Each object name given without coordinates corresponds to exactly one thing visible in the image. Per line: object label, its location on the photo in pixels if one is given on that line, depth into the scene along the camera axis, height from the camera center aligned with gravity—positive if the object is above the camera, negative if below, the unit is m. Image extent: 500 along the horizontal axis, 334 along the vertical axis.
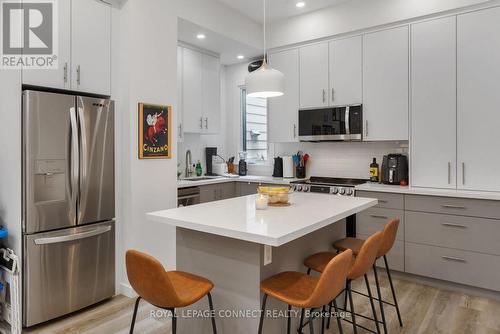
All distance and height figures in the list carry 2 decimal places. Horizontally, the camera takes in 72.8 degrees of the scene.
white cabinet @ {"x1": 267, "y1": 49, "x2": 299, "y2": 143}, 4.47 +0.80
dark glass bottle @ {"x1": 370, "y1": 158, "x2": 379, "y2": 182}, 3.99 -0.10
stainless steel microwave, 3.96 +0.49
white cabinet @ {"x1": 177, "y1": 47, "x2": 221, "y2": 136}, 4.29 +0.96
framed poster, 3.12 +0.31
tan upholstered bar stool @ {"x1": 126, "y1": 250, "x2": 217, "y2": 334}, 1.62 -0.60
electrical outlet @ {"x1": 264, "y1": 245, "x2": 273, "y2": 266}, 1.89 -0.51
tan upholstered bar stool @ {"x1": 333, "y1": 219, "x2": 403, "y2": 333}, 2.32 -0.60
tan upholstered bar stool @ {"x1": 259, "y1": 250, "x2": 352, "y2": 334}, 1.61 -0.66
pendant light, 2.40 +0.59
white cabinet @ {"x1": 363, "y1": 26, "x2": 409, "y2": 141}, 3.65 +0.88
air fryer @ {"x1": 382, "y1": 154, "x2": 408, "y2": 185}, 3.73 -0.05
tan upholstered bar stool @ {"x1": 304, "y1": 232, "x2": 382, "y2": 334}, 1.94 -0.57
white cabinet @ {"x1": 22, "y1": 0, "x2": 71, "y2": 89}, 2.65 +0.87
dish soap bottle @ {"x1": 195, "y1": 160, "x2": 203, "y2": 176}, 4.80 -0.07
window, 5.31 +0.64
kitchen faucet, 4.73 -0.02
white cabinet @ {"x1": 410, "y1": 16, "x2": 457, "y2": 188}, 3.35 +0.61
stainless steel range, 3.72 -0.25
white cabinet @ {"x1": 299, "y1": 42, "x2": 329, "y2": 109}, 4.21 +1.11
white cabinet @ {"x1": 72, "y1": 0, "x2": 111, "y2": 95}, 2.80 +1.01
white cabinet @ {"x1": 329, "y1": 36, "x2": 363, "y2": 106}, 3.95 +1.10
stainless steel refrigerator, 2.51 -0.32
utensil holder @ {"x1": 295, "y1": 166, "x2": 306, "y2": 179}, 4.68 -0.11
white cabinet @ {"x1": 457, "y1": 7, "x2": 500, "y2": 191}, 3.13 +0.61
